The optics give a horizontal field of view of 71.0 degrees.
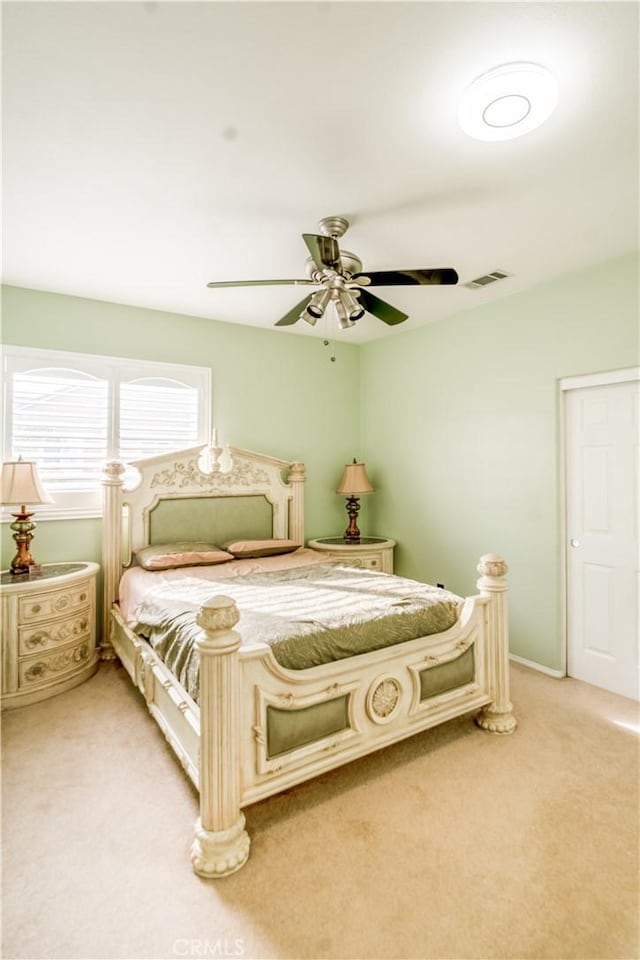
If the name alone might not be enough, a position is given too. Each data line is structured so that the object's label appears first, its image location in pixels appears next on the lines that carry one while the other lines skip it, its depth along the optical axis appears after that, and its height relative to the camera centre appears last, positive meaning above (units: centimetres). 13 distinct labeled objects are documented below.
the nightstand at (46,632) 270 -94
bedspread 195 -65
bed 163 -81
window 329 +55
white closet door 287 -34
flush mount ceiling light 151 +137
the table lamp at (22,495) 288 -7
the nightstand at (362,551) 415 -63
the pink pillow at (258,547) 363 -53
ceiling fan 203 +100
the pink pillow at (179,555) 322 -53
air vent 310 +146
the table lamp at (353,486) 442 -2
